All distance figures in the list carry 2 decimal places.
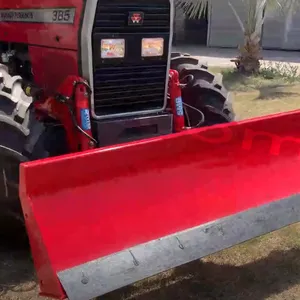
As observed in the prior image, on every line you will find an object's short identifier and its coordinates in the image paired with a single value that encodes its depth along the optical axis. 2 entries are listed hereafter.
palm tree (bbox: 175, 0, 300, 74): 7.90
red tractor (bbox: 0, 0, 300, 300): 1.97
